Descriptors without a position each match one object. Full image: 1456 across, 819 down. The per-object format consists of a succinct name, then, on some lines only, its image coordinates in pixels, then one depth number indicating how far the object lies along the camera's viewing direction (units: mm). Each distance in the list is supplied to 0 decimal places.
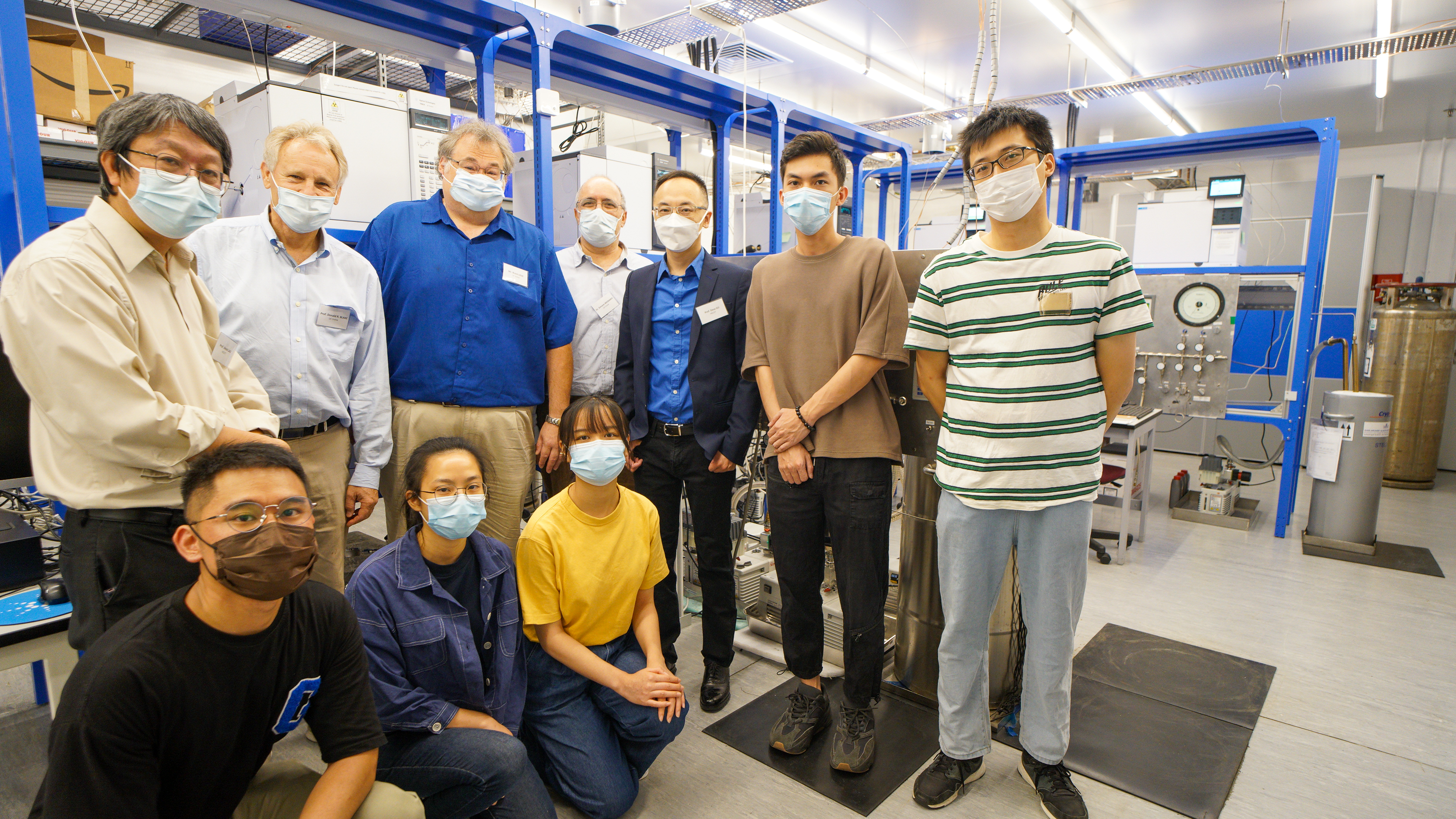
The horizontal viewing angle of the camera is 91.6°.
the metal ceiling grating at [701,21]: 3617
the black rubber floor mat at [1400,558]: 3873
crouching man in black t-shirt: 1021
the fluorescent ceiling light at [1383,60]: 4895
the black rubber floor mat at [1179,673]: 2477
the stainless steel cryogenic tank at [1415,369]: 5613
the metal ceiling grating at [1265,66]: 4250
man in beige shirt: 1200
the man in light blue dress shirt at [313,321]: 1792
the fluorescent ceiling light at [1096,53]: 5129
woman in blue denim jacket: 1574
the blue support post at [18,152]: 1573
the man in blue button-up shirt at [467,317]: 2053
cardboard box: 2906
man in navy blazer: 2209
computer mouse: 1895
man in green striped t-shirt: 1686
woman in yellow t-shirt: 1835
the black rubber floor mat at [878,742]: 1963
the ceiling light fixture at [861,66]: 5543
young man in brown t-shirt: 1955
